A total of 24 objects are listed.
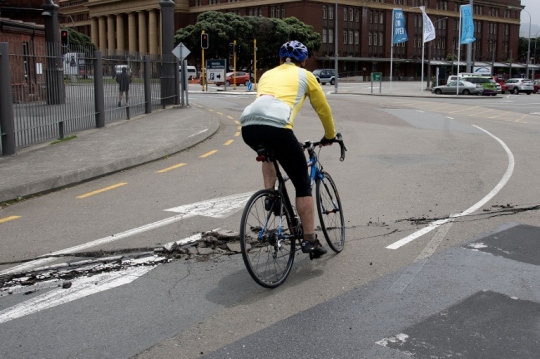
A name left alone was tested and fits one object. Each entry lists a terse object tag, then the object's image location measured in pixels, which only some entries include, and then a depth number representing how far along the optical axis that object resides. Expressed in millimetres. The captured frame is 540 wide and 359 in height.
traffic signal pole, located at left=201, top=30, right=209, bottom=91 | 36844
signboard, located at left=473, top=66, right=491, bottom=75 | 63281
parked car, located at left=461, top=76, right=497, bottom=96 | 50969
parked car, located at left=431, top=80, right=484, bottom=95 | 50219
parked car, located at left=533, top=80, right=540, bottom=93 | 61969
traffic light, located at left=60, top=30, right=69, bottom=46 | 28031
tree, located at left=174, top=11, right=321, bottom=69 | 80125
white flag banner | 49531
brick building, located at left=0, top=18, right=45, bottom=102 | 11828
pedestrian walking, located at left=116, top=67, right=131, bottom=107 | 17438
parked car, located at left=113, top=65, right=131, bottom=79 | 17161
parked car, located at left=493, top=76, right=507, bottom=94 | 60281
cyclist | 4797
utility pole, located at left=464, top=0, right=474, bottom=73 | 52850
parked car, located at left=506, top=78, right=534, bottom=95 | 58281
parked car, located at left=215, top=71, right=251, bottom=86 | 62031
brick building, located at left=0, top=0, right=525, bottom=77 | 92375
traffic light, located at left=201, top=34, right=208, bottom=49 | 36844
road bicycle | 4758
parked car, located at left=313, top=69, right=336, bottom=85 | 71438
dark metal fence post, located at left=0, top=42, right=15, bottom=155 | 11219
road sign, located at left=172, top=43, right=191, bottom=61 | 24172
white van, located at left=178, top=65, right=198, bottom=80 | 75375
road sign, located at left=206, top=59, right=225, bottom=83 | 55188
